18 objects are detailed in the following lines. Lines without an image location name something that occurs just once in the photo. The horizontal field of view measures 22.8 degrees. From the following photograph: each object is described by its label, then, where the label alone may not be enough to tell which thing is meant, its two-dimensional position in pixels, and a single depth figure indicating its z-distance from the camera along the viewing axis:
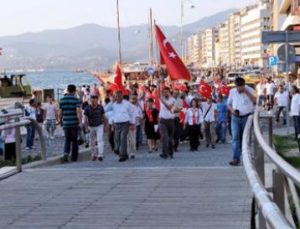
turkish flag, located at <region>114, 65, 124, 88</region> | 22.52
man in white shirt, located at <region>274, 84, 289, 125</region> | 29.70
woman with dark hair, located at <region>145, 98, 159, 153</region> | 20.03
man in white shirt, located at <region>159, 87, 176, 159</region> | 16.11
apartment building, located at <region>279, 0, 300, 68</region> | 68.00
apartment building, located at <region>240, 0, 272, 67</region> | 179.38
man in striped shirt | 15.56
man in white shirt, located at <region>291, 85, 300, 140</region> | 22.80
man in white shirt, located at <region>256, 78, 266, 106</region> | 36.12
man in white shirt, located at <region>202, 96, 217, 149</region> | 21.36
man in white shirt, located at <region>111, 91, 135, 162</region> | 15.41
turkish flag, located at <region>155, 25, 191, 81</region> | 23.89
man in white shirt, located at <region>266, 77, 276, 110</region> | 34.97
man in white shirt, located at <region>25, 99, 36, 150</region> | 20.11
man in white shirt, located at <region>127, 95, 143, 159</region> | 16.70
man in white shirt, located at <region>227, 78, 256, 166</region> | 13.29
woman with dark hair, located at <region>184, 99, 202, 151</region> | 20.11
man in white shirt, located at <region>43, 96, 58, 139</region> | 24.38
